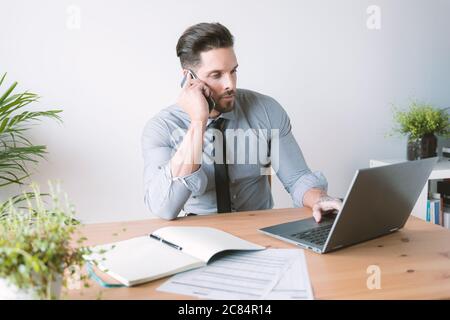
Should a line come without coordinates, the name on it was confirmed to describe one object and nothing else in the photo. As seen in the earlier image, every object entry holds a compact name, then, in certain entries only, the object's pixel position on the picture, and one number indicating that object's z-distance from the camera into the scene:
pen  1.07
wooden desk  0.85
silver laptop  0.99
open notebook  0.93
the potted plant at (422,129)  2.84
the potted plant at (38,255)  0.67
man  1.65
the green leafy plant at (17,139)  2.13
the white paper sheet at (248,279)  0.85
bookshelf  2.69
